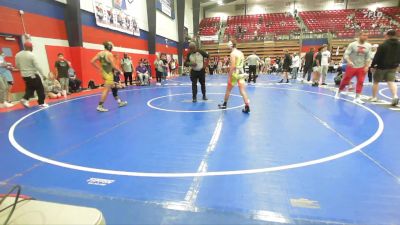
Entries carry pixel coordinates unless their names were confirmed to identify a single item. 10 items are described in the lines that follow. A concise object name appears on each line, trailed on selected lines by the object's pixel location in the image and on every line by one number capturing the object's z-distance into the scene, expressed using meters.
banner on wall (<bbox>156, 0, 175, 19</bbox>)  20.83
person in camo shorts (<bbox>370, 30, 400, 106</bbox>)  6.79
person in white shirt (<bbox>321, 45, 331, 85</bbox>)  11.42
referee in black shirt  8.09
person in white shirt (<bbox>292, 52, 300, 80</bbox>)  14.68
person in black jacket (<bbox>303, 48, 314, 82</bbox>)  12.59
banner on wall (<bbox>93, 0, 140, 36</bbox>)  13.89
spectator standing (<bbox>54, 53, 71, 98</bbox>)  9.75
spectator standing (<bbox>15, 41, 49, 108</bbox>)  7.04
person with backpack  14.19
